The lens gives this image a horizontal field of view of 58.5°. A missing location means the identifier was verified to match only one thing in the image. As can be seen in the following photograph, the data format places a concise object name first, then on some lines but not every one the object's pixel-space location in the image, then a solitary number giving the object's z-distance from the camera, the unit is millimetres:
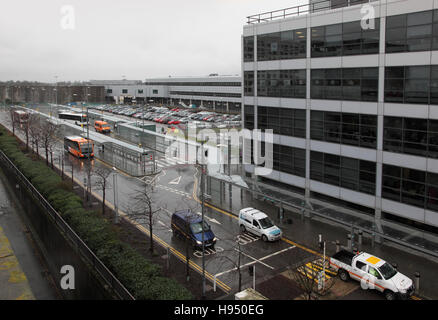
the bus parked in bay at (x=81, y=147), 47000
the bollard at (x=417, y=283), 17469
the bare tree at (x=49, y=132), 41594
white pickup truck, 16875
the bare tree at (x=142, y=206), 21469
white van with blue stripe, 23225
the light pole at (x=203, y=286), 16719
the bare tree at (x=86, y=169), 30517
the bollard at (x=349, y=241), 21445
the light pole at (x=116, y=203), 25656
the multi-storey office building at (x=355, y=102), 20547
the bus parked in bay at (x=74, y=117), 79362
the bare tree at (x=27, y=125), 50494
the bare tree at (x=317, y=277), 16750
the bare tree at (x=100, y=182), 33781
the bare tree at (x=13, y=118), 65500
